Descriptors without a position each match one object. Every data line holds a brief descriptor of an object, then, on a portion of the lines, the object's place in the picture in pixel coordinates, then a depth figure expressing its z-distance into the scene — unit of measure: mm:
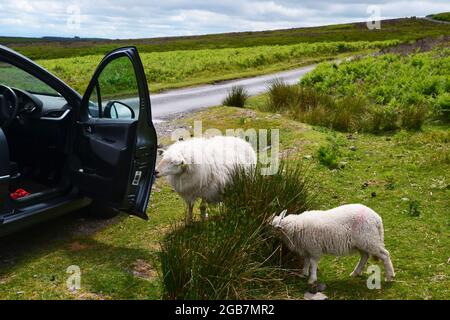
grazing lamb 5996
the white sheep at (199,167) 7246
